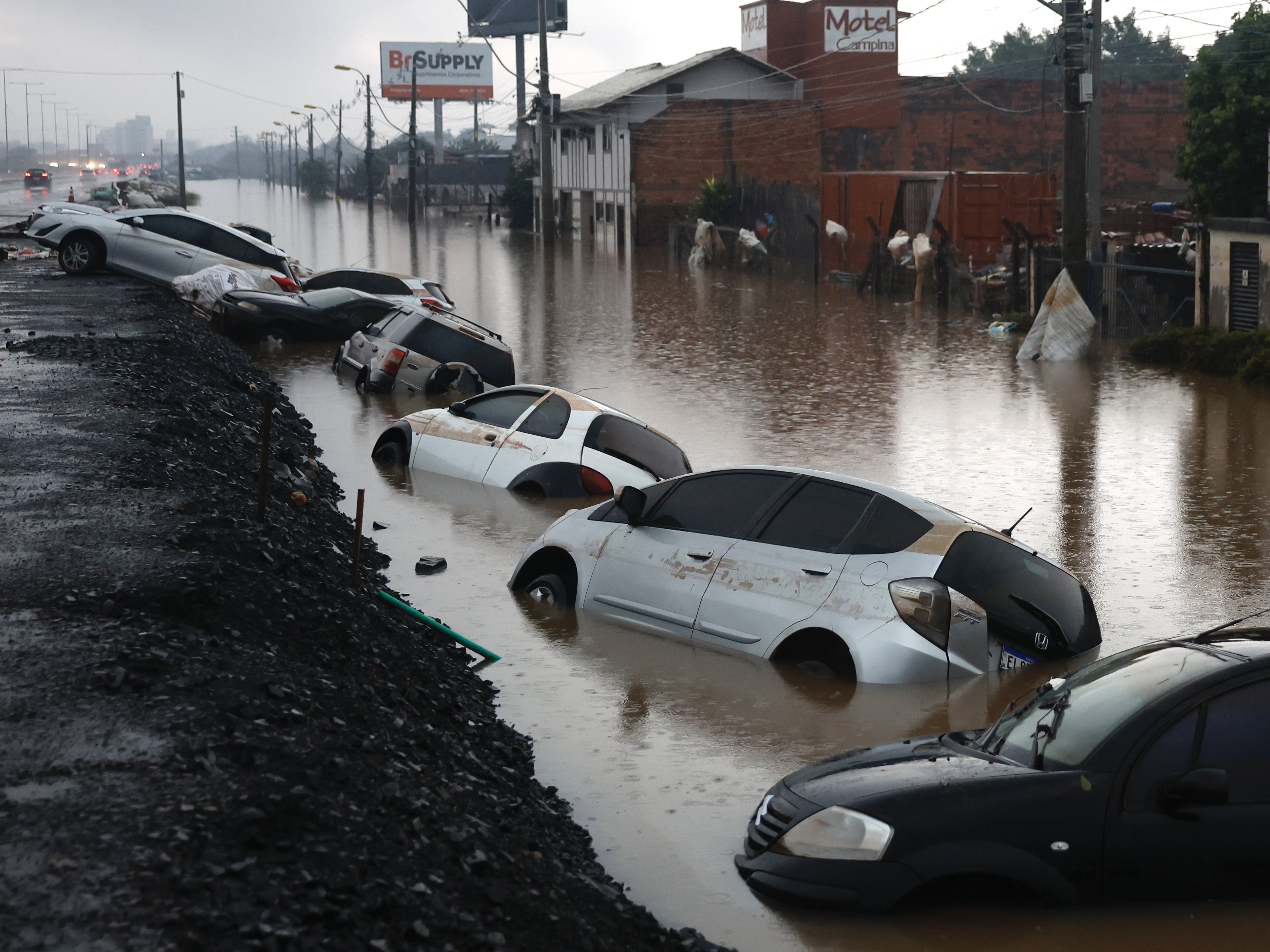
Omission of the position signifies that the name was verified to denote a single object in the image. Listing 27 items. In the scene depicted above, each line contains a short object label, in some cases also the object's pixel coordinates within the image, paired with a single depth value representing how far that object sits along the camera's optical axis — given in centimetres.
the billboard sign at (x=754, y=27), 7556
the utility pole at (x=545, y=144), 6538
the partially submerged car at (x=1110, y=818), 560
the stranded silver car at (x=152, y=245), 3034
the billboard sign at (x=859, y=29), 7431
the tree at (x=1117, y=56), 11944
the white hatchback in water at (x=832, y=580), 887
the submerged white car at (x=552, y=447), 1516
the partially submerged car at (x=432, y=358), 2252
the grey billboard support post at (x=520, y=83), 12800
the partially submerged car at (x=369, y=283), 3066
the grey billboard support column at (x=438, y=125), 16512
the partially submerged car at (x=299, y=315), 2775
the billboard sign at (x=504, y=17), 13500
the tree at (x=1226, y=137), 3281
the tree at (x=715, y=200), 6153
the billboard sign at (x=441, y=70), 16025
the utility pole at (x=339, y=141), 14050
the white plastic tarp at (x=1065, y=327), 2759
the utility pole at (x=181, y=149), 9056
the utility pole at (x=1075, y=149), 2583
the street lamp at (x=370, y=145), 10075
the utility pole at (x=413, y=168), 8312
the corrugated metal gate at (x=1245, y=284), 2539
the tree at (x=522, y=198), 8894
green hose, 991
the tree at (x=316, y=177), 17438
